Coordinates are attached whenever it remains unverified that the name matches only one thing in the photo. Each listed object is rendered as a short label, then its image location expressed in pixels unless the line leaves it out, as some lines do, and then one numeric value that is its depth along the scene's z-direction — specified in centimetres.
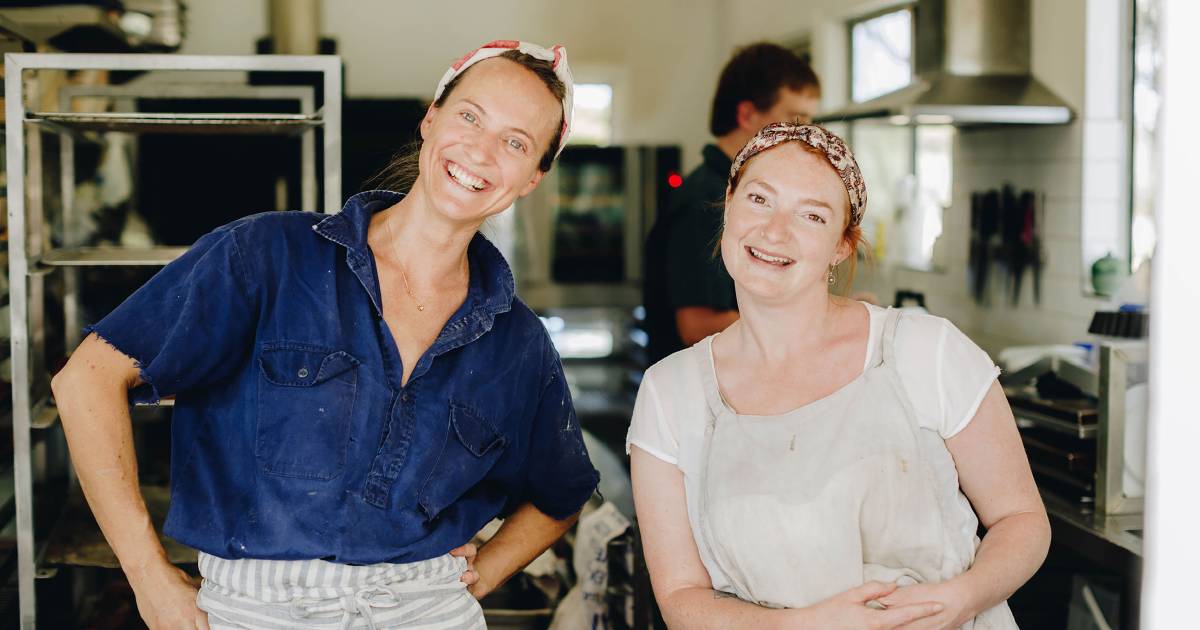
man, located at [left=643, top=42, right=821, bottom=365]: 295
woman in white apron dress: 170
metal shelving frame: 236
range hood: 383
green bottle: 343
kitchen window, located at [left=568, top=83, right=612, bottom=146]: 727
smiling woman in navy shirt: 164
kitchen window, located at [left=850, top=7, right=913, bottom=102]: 534
